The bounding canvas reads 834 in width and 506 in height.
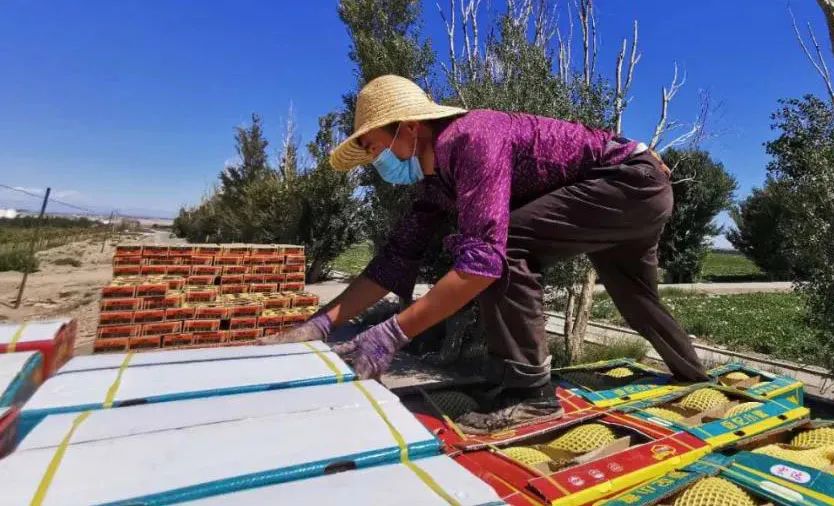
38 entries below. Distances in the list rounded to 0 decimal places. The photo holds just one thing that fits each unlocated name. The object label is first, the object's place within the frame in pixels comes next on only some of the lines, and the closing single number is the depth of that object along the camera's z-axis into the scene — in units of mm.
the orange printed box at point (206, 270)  8695
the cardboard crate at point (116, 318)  7148
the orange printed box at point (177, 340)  7477
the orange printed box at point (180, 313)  7523
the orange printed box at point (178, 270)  8469
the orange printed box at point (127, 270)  8109
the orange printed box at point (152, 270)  8250
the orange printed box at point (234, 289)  8938
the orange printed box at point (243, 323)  7793
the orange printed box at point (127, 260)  8133
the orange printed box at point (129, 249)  8109
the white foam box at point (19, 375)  1201
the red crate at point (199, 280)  8608
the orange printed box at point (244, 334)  7754
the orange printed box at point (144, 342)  7297
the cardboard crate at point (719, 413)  1811
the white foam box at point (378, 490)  946
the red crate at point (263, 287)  9188
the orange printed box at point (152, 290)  7346
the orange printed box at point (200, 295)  7969
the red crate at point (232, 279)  8969
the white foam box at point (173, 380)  1279
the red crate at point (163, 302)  7415
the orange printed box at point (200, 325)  7605
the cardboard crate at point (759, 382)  2552
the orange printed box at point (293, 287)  9555
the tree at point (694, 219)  19234
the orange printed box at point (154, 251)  8297
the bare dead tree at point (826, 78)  5498
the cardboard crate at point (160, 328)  7359
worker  1766
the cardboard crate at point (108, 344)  7109
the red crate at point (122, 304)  7176
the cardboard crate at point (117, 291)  7176
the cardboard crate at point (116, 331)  7145
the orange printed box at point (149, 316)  7316
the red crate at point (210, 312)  7668
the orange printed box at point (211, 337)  7629
